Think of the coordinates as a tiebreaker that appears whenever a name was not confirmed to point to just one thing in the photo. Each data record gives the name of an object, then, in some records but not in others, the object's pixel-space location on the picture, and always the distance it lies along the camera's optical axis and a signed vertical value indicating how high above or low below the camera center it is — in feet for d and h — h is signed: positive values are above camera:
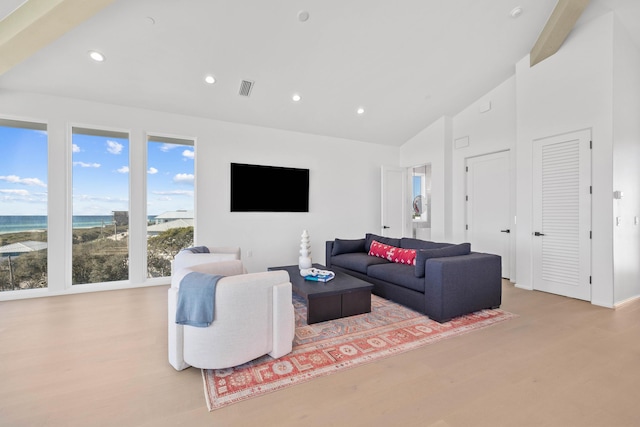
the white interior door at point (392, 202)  20.57 +0.77
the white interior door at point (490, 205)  16.17 +0.44
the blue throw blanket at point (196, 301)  6.56 -2.00
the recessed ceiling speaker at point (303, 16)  10.45 +7.06
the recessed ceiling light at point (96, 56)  10.99 +5.92
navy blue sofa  10.03 -2.57
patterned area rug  6.50 -3.74
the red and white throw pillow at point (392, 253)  13.14 -1.93
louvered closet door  12.43 -0.10
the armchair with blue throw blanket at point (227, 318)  6.67 -2.47
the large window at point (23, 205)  12.89 +0.32
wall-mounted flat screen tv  16.90 +1.44
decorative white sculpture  12.84 -1.82
